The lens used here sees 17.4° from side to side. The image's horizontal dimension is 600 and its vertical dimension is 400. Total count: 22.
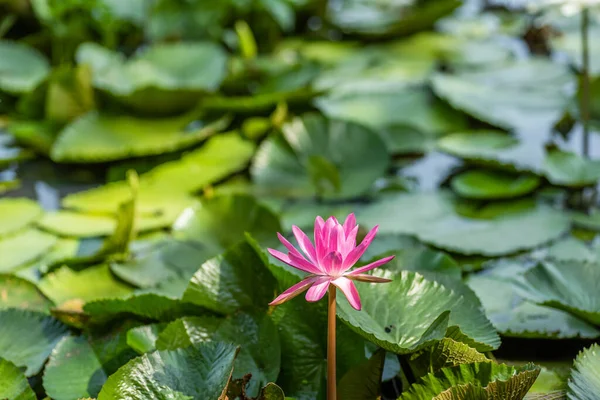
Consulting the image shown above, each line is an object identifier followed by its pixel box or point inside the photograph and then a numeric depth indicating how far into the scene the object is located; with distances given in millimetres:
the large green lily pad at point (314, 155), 4051
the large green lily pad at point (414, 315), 3096
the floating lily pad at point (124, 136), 4149
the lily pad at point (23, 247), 3821
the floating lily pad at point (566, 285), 3532
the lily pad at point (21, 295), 3652
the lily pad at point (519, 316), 3533
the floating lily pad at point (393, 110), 4271
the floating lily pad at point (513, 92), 4242
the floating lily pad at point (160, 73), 4239
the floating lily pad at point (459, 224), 3811
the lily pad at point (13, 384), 3401
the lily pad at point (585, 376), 3142
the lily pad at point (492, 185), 3956
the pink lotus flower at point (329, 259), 2561
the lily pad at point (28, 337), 3517
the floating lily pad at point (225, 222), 3805
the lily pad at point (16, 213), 3916
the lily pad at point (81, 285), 3689
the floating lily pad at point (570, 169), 3917
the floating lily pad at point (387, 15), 4785
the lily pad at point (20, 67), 4376
